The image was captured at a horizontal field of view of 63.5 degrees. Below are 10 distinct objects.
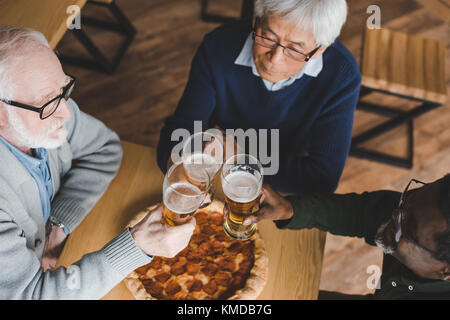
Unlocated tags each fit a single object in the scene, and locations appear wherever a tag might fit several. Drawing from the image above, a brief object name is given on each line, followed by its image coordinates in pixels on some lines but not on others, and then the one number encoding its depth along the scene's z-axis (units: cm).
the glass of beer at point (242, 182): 117
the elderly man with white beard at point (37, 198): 112
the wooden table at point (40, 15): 171
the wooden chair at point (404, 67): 229
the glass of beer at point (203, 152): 132
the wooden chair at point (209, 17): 329
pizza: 129
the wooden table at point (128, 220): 137
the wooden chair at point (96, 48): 275
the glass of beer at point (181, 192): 108
